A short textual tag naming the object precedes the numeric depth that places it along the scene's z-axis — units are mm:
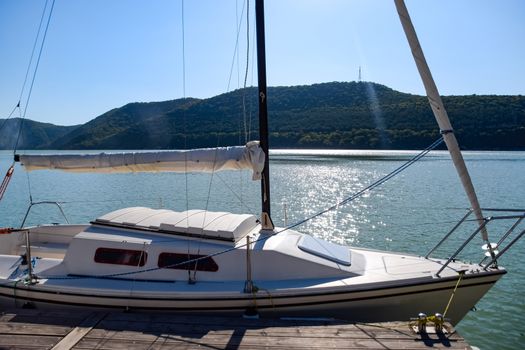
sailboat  6926
